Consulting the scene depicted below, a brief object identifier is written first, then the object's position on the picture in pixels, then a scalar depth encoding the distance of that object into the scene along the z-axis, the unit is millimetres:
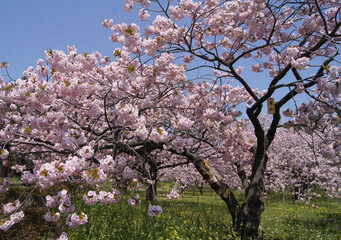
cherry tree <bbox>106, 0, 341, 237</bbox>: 4648
